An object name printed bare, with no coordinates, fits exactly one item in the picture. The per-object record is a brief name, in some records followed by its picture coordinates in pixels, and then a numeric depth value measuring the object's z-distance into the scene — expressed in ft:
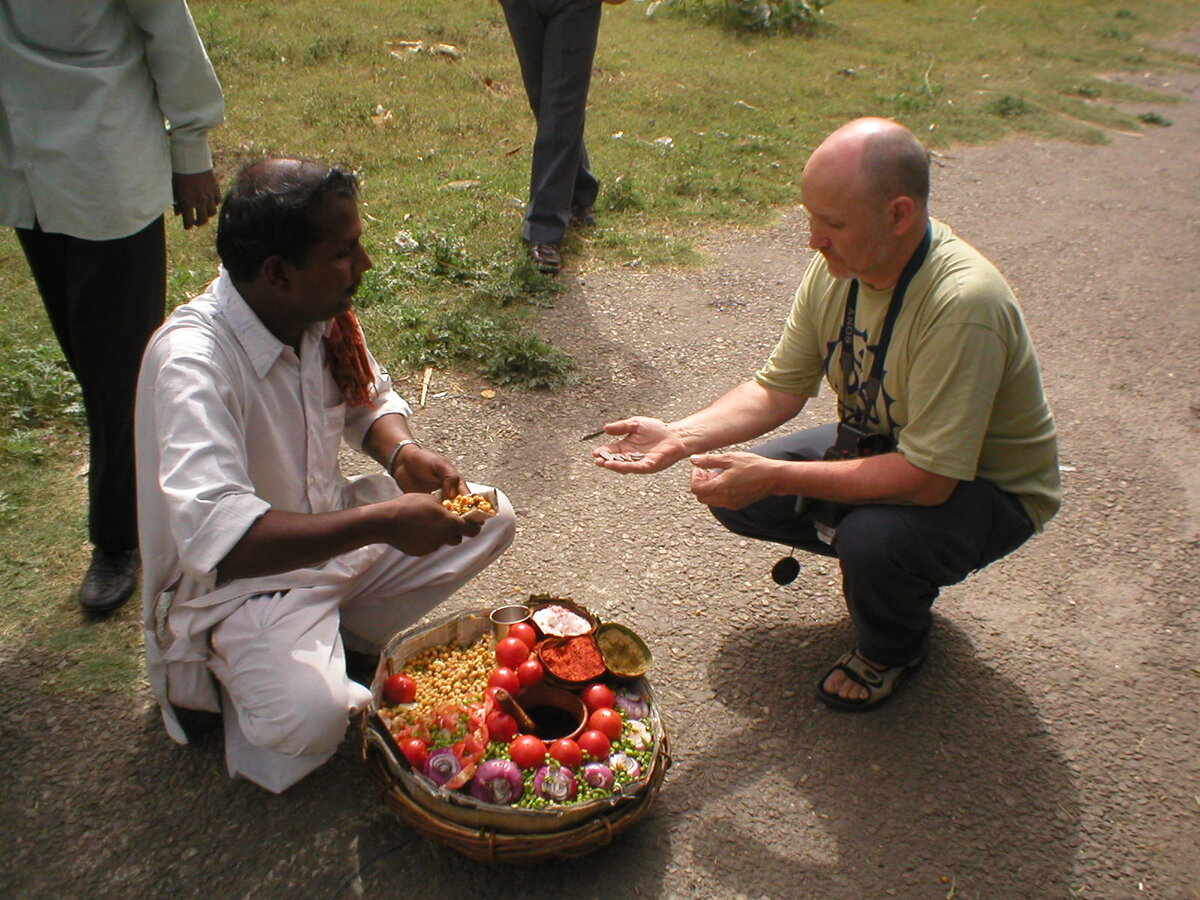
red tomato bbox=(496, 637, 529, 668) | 9.10
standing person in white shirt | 9.52
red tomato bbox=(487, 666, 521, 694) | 8.87
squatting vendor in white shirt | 7.54
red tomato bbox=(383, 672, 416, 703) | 8.82
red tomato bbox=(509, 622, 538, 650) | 9.32
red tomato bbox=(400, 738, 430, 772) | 8.09
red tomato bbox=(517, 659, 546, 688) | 8.95
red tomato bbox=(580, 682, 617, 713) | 8.80
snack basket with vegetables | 7.69
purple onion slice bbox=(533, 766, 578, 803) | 7.89
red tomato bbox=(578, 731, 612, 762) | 8.26
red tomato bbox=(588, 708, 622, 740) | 8.50
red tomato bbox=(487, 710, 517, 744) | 8.45
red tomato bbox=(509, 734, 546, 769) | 8.11
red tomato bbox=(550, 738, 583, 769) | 8.16
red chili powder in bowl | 9.03
